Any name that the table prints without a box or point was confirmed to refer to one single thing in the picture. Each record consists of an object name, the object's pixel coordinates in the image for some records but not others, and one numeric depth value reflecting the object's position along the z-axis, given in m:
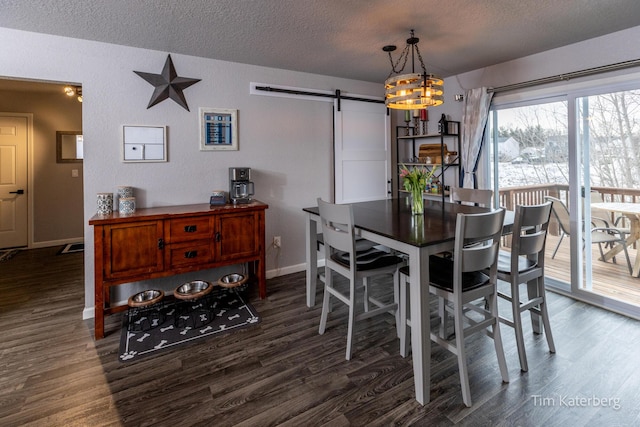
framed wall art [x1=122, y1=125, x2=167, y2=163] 3.03
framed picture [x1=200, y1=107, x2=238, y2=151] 3.36
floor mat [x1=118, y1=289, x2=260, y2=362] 2.39
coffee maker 3.34
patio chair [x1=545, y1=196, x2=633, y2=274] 2.96
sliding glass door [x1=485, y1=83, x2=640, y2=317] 2.83
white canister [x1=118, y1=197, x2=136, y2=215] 2.77
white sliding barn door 4.16
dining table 1.77
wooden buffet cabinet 2.55
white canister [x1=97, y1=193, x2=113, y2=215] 2.74
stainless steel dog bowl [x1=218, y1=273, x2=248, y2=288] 2.97
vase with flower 2.53
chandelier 2.33
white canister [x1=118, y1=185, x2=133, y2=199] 2.94
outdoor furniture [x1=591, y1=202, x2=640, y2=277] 2.81
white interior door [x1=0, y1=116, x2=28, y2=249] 4.91
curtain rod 2.65
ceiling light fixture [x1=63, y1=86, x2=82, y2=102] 4.26
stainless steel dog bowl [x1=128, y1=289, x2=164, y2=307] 2.65
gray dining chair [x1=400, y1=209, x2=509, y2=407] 1.77
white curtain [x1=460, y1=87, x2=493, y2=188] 3.62
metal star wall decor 3.09
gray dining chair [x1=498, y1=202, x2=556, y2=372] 2.01
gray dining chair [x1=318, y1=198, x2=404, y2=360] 2.17
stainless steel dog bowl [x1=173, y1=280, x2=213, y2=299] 2.74
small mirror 5.27
